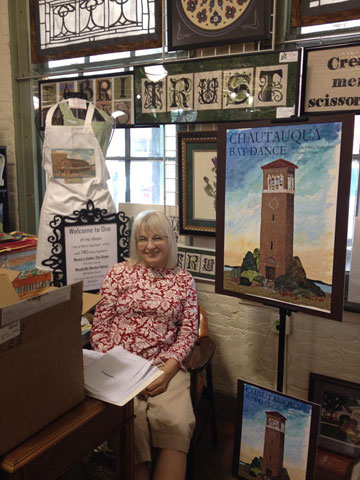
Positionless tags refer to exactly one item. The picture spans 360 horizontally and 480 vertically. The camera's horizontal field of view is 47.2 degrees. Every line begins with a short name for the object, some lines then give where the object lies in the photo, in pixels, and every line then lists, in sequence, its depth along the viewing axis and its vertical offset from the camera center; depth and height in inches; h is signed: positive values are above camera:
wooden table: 37.4 -26.8
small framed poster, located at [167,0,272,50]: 77.6 +29.8
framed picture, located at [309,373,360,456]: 79.7 -45.7
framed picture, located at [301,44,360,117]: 70.9 +16.9
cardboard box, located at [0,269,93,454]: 36.6 -17.6
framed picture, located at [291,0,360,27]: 71.6 +29.1
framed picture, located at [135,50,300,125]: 76.8 +17.1
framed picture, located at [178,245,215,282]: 90.0 -18.8
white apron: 85.4 +1.1
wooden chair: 69.0 -37.6
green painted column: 106.2 +14.2
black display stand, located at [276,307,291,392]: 65.9 -27.7
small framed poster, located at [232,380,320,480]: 66.7 -43.2
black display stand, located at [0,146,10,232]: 105.5 -5.8
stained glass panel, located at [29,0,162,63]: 89.9 +34.0
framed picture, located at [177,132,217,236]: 86.6 -1.3
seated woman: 69.9 -25.0
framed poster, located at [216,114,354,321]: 57.7 -5.2
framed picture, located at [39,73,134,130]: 93.4 +19.4
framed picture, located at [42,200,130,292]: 85.7 -14.8
